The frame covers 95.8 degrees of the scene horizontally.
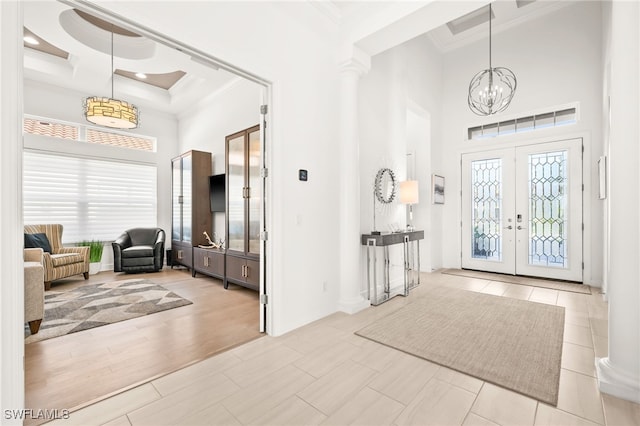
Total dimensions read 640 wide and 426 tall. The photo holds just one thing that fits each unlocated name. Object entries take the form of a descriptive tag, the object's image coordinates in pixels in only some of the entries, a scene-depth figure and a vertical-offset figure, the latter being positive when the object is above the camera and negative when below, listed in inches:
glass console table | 142.3 -28.0
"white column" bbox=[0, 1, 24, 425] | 55.9 -1.3
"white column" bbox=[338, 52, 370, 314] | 133.3 +11.4
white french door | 186.9 +0.6
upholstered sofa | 106.3 -30.4
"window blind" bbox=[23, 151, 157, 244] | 206.2 +13.9
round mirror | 161.2 +14.7
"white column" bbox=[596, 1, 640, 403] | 71.5 +0.2
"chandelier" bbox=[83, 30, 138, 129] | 147.1 +52.5
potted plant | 223.8 -33.2
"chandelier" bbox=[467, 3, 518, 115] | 202.8 +92.2
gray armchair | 219.0 -29.6
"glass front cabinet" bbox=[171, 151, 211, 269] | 221.5 +6.9
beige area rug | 81.4 -45.9
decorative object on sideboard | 208.0 -23.2
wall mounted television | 214.5 +14.8
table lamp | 167.9 +11.3
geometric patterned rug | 119.3 -46.4
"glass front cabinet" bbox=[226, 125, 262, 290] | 164.9 +2.5
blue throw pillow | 177.3 -18.1
